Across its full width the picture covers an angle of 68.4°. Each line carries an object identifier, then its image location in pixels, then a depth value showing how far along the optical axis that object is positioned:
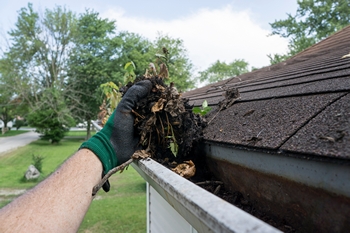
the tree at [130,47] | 24.63
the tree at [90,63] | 24.62
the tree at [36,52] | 23.23
